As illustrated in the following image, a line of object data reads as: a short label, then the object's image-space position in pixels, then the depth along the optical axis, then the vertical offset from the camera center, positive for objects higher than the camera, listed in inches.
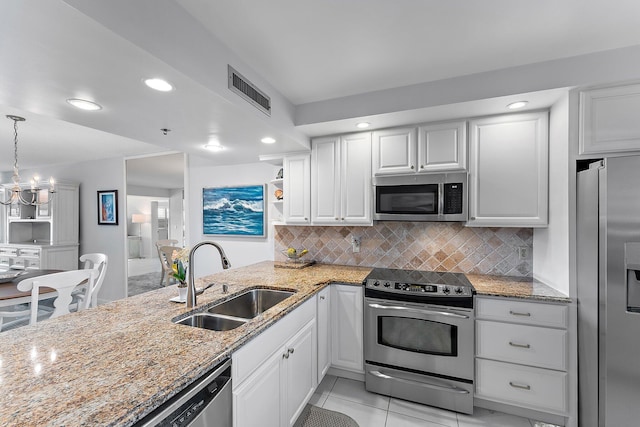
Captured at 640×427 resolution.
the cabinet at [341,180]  105.7 +13.1
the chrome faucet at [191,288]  64.3 -17.6
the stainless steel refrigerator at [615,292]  61.4 -17.8
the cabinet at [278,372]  50.6 -35.1
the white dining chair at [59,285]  89.2 -24.3
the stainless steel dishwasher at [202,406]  35.8 -27.7
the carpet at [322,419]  76.9 -58.7
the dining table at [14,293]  98.7 -30.4
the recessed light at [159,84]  56.8 +27.0
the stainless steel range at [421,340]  81.6 -39.3
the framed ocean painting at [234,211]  139.8 +0.9
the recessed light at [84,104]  65.7 +26.5
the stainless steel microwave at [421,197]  92.0 +5.7
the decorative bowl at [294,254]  121.0 -18.3
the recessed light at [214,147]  109.7 +26.7
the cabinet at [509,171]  84.7 +13.6
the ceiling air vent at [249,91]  68.4 +32.8
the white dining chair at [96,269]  113.1 -25.7
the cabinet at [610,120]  68.1 +23.7
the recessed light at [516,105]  80.0 +32.1
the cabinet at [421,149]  93.0 +22.8
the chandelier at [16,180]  113.5 +15.4
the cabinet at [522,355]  74.7 -39.6
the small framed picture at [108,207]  182.9 +3.5
